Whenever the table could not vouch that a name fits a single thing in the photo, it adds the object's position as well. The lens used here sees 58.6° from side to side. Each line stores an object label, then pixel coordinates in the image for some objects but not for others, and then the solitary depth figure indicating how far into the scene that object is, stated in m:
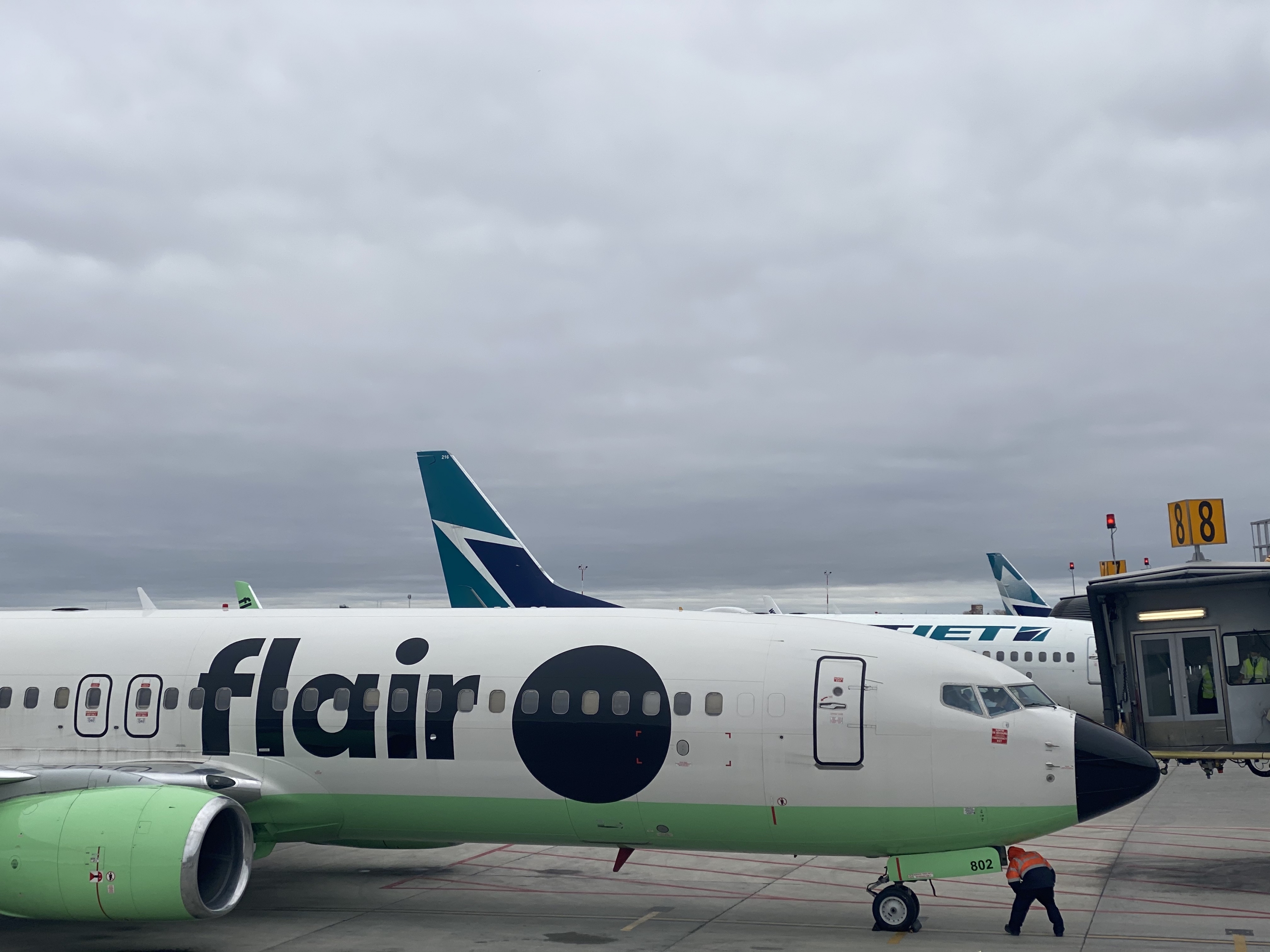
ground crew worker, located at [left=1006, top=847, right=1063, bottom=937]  15.34
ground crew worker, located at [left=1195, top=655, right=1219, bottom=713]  22.27
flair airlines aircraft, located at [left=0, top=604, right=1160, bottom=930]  15.03
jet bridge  21.97
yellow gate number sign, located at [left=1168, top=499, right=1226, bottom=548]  21.66
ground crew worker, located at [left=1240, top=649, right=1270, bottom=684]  21.95
